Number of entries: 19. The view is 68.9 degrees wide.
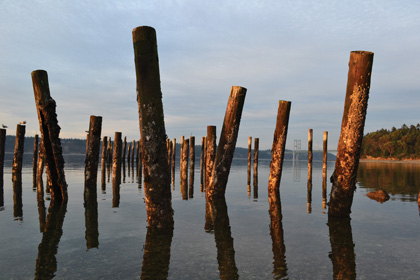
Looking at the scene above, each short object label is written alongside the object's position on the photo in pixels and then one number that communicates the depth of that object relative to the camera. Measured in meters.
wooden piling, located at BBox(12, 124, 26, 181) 13.84
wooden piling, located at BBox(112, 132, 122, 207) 12.75
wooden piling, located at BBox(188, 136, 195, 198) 15.36
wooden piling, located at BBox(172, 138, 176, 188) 17.73
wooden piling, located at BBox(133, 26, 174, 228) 5.33
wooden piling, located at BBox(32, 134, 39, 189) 17.64
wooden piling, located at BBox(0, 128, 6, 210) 12.94
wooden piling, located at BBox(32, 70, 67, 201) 8.02
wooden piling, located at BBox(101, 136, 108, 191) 24.68
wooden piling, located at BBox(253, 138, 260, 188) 18.70
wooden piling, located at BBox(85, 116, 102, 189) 10.76
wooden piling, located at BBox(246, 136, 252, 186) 17.35
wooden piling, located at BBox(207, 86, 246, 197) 9.15
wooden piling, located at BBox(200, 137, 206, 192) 21.26
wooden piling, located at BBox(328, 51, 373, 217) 6.59
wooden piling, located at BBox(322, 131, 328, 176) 17.26
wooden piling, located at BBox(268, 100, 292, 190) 10.28
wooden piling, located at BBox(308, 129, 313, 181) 17.14
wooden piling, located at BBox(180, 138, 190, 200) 12.73
